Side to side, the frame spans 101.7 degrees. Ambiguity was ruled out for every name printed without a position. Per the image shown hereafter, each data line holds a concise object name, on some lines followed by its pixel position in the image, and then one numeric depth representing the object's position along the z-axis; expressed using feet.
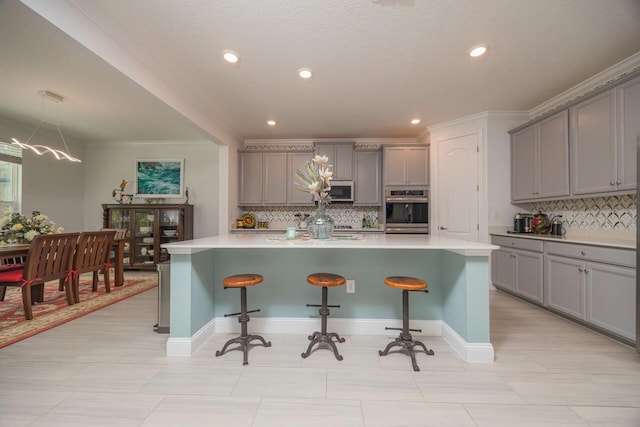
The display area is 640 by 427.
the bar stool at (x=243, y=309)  6.38
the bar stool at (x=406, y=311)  6.18
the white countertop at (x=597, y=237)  7.29
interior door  12.74
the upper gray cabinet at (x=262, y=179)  15.76
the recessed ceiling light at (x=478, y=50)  7.36
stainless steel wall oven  14.21
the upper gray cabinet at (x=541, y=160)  9.60
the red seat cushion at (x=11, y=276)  8.98
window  13.51
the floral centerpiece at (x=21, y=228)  9.56
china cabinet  16.01
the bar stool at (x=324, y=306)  6.47
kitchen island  7.44
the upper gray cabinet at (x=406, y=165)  14.48
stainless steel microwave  15.20
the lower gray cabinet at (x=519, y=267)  9.57
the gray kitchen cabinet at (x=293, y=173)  15.67
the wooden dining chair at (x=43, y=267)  8.89
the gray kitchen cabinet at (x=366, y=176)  15.35
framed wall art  17.54
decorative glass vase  7.58
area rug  7.99
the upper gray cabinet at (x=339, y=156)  15.35
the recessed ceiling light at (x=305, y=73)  8.54
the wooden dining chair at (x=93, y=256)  10.70
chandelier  10.35
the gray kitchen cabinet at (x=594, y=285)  6.75
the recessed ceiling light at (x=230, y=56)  7.61
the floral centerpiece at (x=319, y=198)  7.48
